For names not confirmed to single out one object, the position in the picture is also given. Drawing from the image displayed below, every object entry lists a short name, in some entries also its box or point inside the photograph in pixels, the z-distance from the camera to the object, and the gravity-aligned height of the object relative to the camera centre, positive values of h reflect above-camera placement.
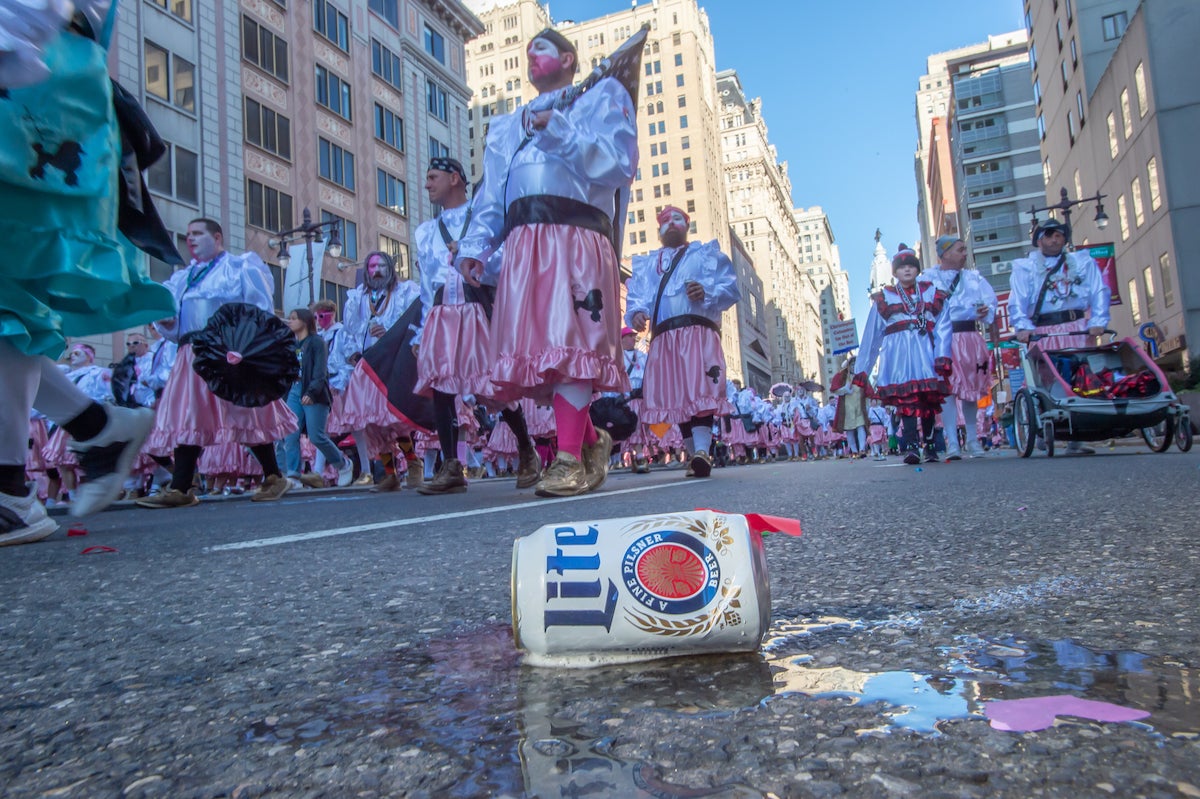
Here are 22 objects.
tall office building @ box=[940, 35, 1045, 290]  63.16 +19.87
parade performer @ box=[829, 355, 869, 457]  19.48 +0.76
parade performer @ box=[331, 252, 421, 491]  7.64 +1.27
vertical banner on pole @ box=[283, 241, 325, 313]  18.98 +4.28
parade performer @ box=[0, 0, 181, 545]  2.65 +0.80
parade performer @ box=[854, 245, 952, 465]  8.16 +0.91
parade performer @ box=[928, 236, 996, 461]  8.56 +1.13
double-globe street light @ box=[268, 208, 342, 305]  17.48 +4.91
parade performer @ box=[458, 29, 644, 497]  4.41 +1.07
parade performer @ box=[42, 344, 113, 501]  10.04 +1.11
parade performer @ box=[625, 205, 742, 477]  7.66 +1.18
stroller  6.93 +0.30
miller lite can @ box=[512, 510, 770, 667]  1.07 -0.15
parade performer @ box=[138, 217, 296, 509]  5.89 +0.85
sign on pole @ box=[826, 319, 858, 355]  30.50 +4.01
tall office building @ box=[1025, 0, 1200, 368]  23.78 +8.49
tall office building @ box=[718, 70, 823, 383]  120.69 +33.21
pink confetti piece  0.77 -0.24
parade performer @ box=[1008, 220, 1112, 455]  7.95 +1.27
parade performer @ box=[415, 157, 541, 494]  5.96 +0.96
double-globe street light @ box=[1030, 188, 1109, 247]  17.12 +4.45
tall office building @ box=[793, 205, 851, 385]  192.95 +43.00
